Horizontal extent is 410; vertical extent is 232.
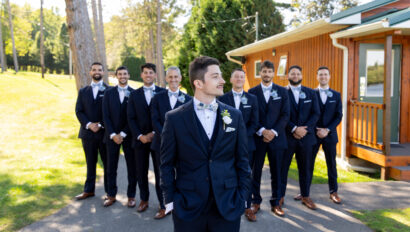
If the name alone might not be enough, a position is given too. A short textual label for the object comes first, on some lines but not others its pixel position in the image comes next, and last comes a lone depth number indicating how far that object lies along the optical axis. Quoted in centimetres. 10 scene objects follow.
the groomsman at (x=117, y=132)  561
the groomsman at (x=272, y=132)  526
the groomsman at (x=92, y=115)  592
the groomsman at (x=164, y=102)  509
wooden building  766
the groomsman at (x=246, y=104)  500
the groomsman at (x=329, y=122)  588
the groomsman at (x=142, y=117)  536
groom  272
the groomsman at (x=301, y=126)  557
